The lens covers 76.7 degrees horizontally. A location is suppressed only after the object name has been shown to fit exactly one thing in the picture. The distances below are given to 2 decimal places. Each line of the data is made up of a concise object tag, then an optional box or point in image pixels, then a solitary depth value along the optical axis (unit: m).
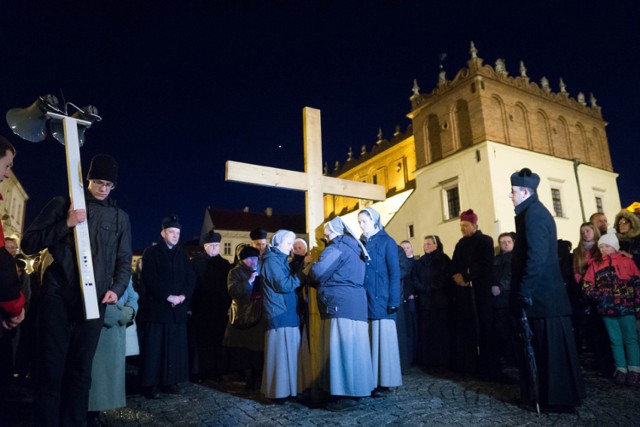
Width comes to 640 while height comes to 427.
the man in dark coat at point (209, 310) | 6.40
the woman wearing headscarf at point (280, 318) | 4.57
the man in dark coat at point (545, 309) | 3.77
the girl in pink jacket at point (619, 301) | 4.96
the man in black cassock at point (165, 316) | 5.03
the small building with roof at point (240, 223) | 49.12
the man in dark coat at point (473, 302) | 5.58
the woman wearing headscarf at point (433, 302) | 6.64
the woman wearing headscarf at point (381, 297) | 4.67
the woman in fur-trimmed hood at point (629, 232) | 5.55
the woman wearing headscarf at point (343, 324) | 4.14
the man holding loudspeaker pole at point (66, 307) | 3.02
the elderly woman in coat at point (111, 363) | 3.81
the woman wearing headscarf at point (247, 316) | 5.38
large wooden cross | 5.62
